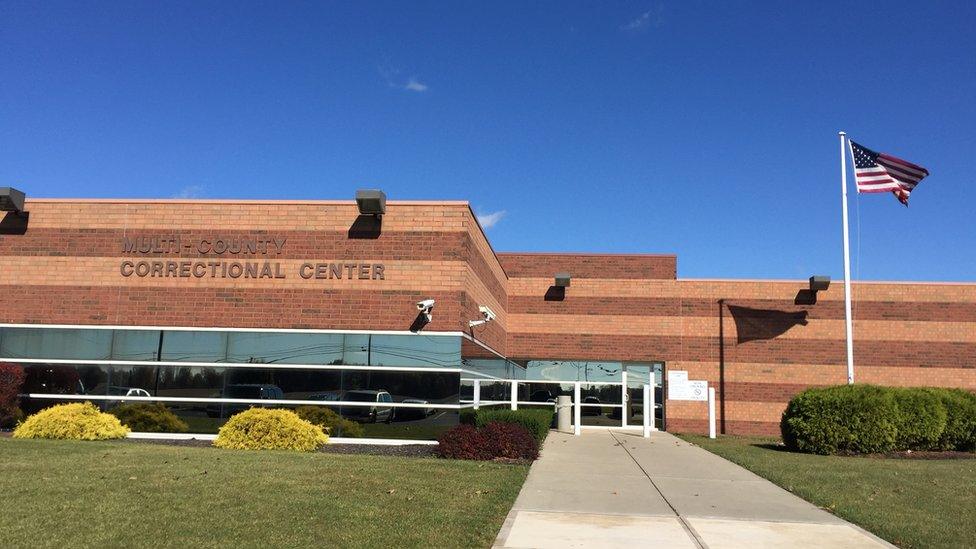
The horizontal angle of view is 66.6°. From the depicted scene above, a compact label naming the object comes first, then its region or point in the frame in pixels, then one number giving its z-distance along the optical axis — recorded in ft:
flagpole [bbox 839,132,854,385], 71.92
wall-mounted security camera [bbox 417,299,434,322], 53.52
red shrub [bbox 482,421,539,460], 45.80
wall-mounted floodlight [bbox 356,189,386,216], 54.85
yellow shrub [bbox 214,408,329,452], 48.52
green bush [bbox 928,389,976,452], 59.78
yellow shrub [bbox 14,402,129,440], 50.39
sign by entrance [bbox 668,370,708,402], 83.66
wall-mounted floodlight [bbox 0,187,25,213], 57.57
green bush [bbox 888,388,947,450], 58.65
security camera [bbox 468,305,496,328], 58.49
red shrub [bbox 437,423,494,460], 45.50
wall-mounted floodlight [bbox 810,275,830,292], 81.76
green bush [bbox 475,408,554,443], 50.67
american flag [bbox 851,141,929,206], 70.13
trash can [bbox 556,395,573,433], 79.25
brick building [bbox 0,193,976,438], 54.90
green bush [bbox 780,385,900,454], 57.41
